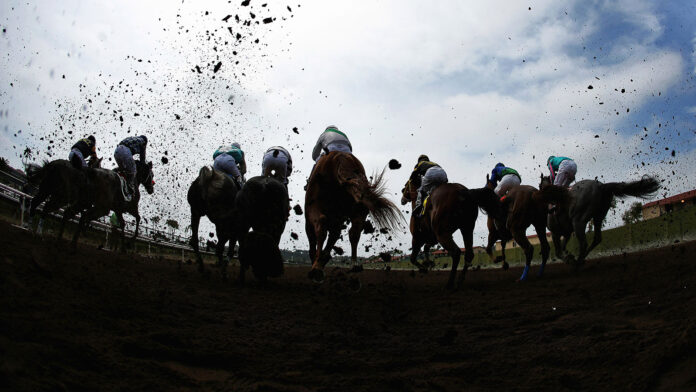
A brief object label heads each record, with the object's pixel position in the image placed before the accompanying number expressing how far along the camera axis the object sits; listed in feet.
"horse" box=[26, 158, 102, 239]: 31.07
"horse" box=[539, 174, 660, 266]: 32.07
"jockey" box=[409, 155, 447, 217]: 30.89
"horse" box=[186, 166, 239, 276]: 30.89
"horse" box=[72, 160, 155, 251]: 33.24
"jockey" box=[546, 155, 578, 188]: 36.65
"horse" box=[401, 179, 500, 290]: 27.78
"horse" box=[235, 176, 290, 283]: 24.31
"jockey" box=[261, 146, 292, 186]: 31.81
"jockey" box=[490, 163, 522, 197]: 40.52
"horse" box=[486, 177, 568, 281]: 32.48
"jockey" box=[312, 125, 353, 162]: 31.04
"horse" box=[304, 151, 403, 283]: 26.04
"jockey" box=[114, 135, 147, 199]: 37.42
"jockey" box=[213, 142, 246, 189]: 33.53
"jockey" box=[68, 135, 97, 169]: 31.97
